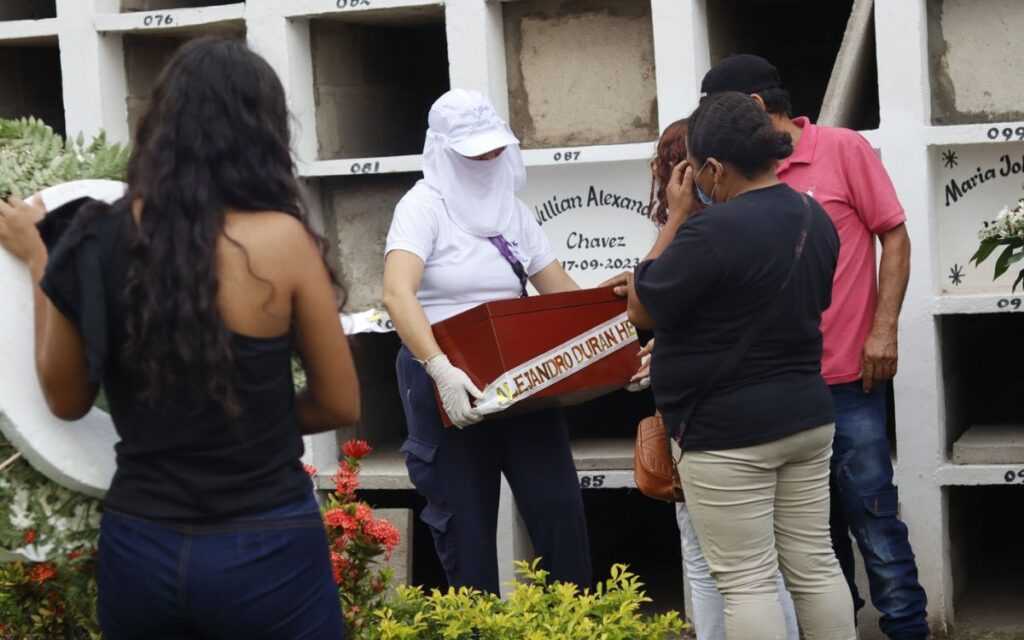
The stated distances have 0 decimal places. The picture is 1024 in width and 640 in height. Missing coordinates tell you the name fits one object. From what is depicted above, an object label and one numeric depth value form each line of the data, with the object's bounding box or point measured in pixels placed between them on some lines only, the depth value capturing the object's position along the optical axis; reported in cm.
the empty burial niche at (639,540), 507
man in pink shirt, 367
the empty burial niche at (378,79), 486
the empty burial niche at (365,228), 484
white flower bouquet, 367
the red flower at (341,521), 309
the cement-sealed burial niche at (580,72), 453
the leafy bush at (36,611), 284
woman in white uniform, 369
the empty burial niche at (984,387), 424
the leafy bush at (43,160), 263
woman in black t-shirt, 297
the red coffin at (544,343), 347
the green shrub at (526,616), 295
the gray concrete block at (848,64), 422
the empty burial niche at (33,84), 530
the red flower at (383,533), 310
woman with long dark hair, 210
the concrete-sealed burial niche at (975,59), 416
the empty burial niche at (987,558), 443
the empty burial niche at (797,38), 497
